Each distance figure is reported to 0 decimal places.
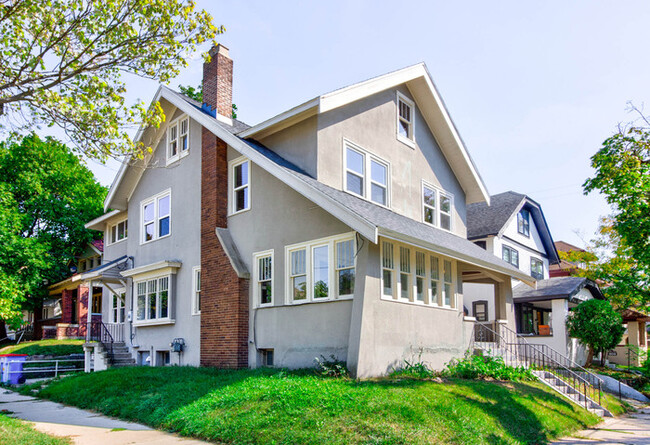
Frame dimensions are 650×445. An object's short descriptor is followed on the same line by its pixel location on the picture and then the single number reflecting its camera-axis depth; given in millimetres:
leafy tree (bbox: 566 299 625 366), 23266
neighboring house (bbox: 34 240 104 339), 31125
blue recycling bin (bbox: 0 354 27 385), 17672
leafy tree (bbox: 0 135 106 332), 28844
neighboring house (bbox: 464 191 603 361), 25078
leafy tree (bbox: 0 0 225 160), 9969
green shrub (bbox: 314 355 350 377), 11859
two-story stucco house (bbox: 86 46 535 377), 12977
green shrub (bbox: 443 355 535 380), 13805
